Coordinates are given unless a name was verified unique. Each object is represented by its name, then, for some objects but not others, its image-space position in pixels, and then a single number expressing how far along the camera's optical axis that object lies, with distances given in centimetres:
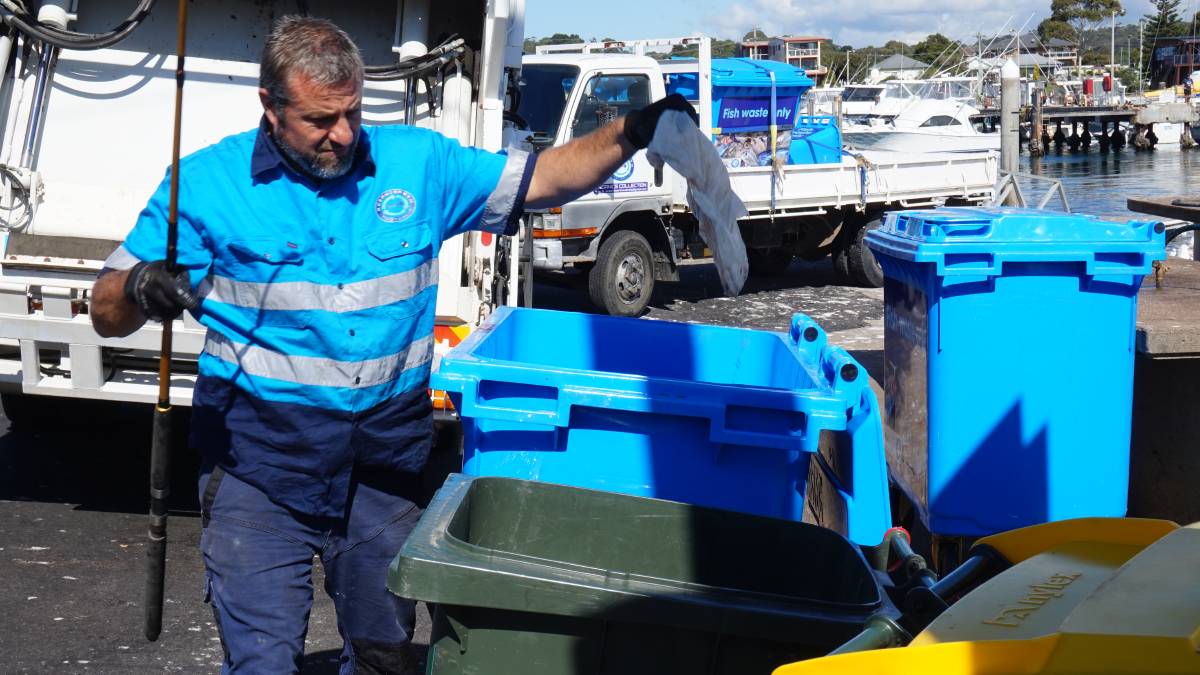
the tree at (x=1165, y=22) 10531
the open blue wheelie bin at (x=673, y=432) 326
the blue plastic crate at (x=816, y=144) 1497
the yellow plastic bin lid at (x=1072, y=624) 159
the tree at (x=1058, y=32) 11631
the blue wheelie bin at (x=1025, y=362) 447
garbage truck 604
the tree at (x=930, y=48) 10177
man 283
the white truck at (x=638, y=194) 1122
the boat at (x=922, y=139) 2359
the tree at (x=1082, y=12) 11381
